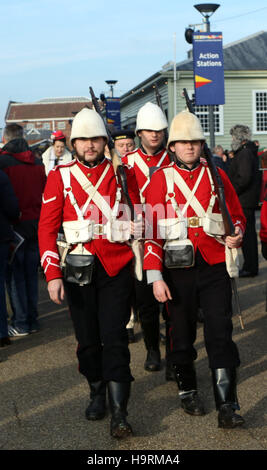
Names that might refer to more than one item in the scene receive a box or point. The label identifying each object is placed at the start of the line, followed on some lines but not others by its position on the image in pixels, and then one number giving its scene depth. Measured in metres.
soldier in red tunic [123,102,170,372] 6.71
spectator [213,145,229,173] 10.95
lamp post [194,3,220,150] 15.61
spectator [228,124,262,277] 11.37
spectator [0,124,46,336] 8.34
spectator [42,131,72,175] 11.20
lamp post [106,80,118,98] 37.22
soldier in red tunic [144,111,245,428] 5.12
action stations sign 14.15
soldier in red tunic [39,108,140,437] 5.11
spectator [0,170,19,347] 7.59
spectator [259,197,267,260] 7.02
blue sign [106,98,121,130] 29.53
